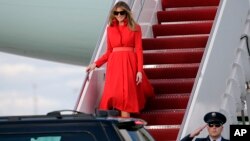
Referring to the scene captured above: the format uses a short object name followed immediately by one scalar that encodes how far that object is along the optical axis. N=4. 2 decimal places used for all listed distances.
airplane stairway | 19.23
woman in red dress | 18.30
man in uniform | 14.23
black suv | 10.74
